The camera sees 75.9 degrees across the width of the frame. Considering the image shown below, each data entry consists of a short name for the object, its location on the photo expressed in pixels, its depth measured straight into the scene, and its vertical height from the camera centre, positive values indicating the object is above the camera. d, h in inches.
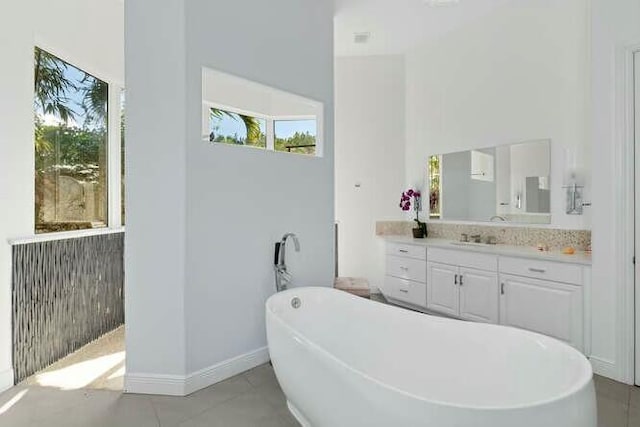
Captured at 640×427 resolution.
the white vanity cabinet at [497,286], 115.0 -24.6
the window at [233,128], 131.5 +29.9
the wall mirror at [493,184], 145.9 +11.1
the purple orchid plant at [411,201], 188.7 +5.2
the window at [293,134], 196.1 +37.6
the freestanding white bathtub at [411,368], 53.4 -27.3
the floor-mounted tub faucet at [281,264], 119.7 -15.5
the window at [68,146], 120.6 +21.4
